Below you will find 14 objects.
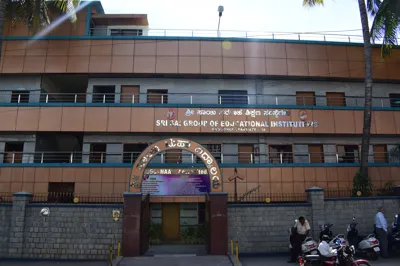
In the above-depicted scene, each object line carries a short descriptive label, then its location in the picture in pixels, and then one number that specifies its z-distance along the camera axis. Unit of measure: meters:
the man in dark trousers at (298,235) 12.46
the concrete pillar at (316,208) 14.18
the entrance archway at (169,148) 13.94
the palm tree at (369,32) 17.45
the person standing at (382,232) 12.74
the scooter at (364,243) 12.43
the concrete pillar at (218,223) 13.50
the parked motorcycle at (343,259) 9.91
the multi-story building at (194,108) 19.66
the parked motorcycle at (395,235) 12.71
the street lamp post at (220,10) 23.55
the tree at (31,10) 18.45
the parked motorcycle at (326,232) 12.62
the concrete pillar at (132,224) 13.27
